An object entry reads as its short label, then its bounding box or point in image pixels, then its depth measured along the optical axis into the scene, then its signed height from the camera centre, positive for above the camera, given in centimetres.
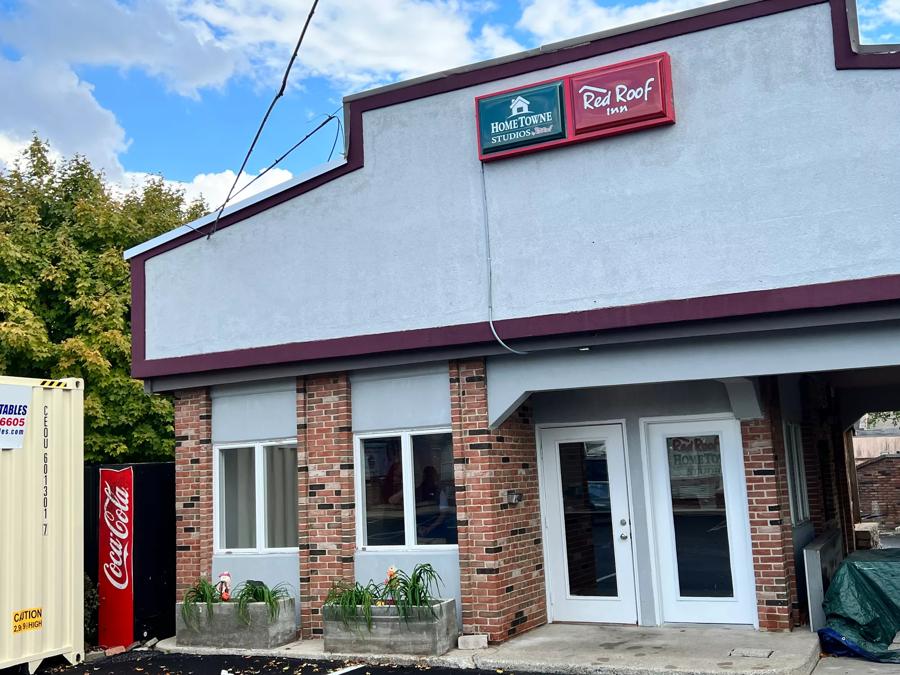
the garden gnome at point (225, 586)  1120 -104
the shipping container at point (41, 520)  969 -15
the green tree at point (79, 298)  2012 +446
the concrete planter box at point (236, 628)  1072 -149
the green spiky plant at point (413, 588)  994 -107
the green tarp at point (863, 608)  920 -142
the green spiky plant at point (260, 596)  1076 -116
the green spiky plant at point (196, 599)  1111 -117
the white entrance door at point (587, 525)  1086 -54
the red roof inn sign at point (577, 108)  941 +372
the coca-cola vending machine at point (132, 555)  1170 -67
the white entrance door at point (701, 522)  1026 -54
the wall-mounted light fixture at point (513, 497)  1059 -17
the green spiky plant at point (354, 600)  1009 -117
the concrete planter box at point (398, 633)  977 -148
